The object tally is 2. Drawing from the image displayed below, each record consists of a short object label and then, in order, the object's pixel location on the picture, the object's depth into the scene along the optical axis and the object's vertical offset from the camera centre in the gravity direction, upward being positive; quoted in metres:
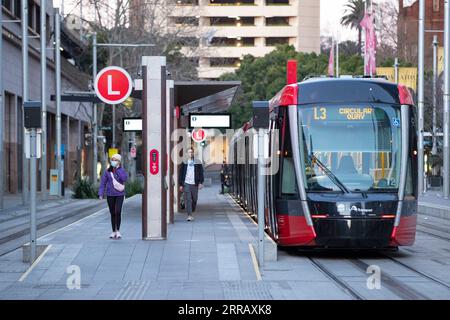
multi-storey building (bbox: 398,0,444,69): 78.56 +11.05
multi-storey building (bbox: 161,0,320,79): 99.81 +13.66
